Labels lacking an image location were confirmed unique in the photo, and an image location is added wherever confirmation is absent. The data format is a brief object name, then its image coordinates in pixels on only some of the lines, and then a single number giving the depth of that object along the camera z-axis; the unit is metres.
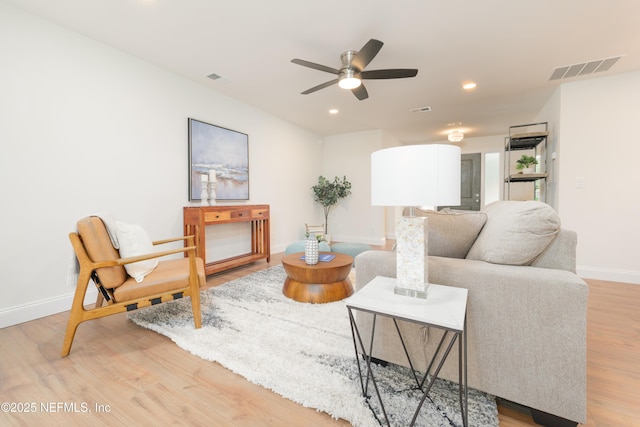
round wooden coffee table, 2.36
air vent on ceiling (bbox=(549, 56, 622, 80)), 2.83
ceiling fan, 2.32
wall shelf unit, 3.85
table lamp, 1.09
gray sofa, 1.01
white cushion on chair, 1.83
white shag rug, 1.18
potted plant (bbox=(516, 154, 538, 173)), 3.85
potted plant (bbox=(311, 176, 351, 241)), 5.80
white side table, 0.95
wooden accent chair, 1.61
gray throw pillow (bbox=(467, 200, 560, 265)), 1.14
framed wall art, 3.37
